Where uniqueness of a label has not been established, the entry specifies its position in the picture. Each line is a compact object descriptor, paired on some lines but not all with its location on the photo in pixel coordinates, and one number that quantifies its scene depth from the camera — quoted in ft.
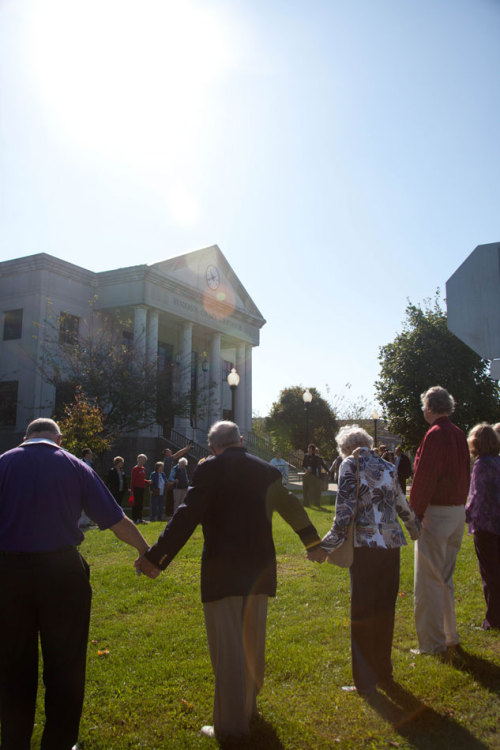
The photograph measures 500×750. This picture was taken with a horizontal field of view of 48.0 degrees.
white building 93.04
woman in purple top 17.84
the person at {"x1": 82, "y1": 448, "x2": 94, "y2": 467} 45.42
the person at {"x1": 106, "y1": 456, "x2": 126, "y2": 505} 48.16
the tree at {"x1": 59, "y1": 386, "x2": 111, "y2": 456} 53.78
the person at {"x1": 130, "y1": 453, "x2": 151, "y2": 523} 47.65
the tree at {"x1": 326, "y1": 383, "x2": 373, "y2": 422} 159.63
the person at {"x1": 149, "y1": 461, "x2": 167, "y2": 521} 48.60
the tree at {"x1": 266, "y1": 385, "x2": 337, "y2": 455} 169.37
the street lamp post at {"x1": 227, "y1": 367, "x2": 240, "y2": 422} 69.82
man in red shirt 15.37
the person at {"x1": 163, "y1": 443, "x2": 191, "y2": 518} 50.02
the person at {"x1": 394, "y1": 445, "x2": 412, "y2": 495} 53.21
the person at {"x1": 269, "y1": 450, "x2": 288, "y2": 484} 71.57
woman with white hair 13.35
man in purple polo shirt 9.78
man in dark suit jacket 11.02
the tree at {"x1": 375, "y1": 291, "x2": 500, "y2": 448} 92.12
